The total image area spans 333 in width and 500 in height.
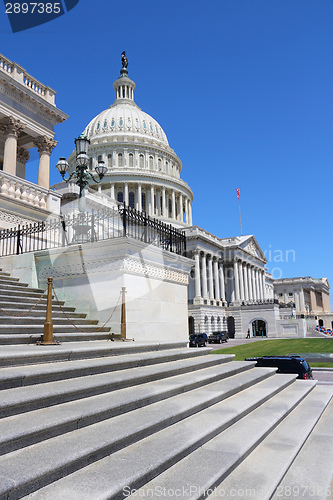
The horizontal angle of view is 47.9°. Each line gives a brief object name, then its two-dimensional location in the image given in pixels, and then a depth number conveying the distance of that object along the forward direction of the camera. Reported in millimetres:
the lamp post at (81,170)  13234
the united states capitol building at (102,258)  10430
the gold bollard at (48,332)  6891
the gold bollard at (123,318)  9445
